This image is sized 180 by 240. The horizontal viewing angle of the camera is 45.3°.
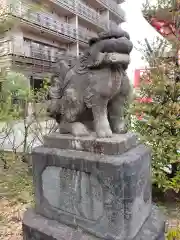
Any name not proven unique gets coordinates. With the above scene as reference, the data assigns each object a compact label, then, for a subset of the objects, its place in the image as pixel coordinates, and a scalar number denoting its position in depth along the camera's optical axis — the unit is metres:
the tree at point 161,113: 2.72
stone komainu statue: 1.42
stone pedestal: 1.40
